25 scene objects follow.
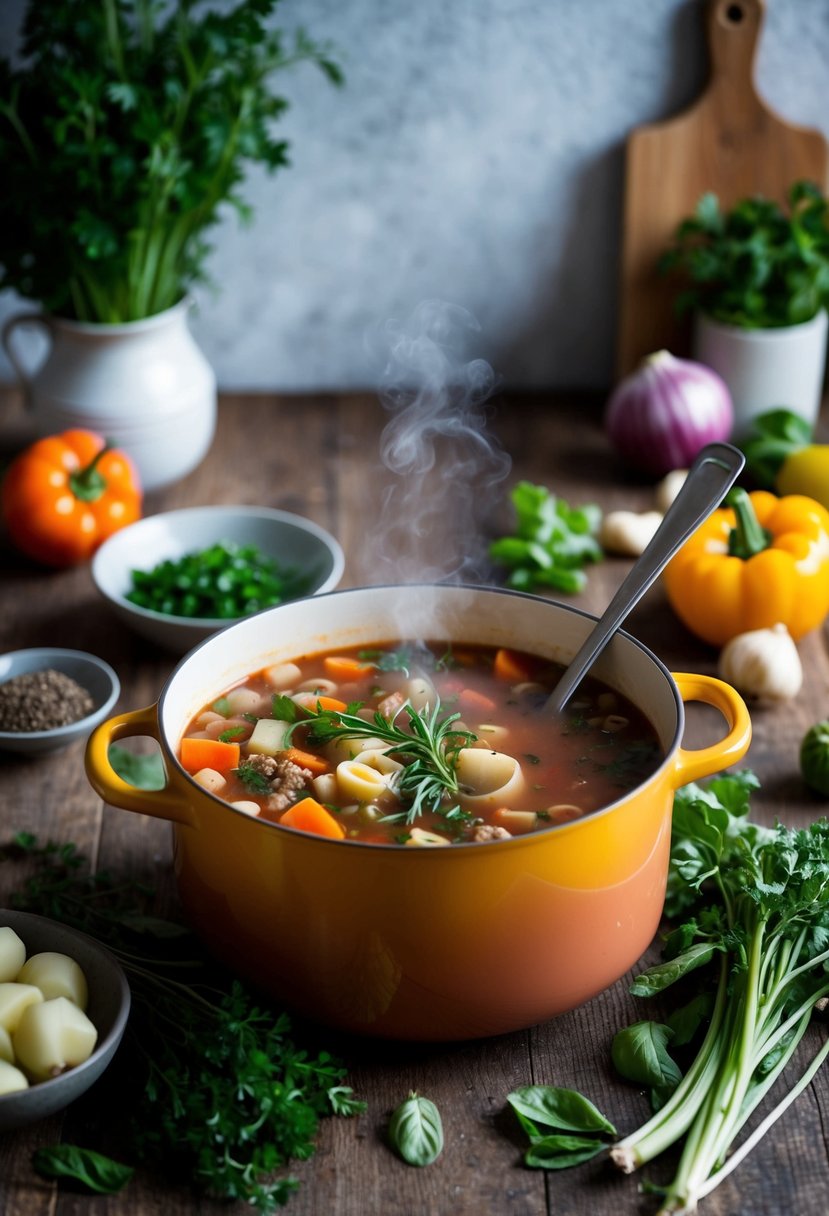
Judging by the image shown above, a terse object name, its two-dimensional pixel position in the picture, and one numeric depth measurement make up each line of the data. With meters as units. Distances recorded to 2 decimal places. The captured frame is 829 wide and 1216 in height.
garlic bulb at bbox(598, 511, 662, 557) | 1.32
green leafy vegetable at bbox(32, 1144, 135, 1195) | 0.89
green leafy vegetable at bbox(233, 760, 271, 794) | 0.96
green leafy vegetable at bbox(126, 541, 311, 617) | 1.22
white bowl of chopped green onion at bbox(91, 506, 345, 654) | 1.21
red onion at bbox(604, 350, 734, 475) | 1.39
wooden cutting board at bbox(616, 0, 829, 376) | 1.47
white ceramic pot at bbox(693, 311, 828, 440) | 1.42
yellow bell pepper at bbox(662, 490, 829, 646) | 1.21
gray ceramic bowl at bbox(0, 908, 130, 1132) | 0.89
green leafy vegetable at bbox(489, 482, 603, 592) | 1.29
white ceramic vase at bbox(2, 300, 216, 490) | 1.38
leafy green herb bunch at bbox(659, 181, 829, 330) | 1.41
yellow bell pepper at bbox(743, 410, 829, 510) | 1.32
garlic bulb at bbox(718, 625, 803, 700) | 1.17
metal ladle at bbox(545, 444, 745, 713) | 0.96
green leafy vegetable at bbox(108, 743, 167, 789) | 1.09
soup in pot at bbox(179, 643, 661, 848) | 0.94
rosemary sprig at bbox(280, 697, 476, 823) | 0.94
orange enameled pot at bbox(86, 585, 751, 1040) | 0.88
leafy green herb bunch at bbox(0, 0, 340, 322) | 1.30
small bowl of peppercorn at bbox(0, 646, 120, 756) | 1.12
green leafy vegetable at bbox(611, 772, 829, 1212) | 0.90
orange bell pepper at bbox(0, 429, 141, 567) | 1.31
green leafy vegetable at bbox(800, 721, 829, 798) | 1.09
